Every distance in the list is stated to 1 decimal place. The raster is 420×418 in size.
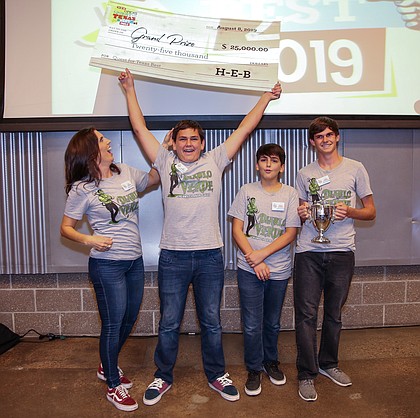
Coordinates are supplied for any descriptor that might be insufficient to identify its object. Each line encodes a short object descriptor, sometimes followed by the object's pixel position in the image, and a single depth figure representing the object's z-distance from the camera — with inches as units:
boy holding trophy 100.0
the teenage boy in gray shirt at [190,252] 97.3
